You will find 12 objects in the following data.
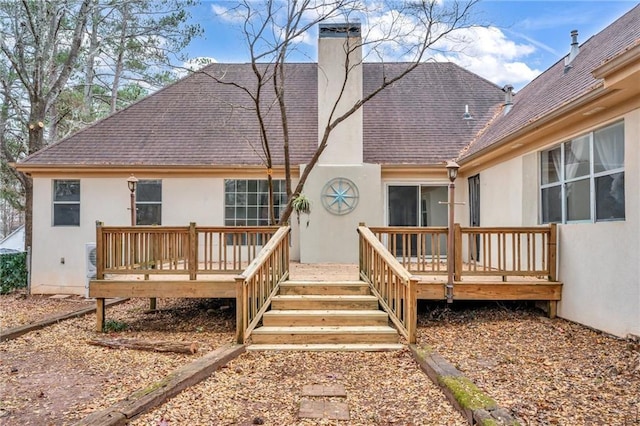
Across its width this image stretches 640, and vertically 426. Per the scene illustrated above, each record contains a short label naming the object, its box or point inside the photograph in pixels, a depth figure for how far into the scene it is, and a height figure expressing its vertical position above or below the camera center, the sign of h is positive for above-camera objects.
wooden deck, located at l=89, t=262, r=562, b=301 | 6.45 -1.16
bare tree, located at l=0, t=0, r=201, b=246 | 12.00 +5.37
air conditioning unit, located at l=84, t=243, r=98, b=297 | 9.35 -1.01
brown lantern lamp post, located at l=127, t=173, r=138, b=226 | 7.60 +0.36
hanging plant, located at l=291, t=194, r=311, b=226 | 8.99 +0.25
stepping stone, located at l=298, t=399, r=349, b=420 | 3.62 -1.76
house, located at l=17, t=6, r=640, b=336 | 7.10 +1.20
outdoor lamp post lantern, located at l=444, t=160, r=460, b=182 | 6.24 +0.69
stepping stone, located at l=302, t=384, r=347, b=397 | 4.10 -1.77
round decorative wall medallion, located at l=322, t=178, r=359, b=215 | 9.62 +0.38
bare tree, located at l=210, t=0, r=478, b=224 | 8.73 +4.08
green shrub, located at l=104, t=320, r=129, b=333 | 6.76 -1.85
